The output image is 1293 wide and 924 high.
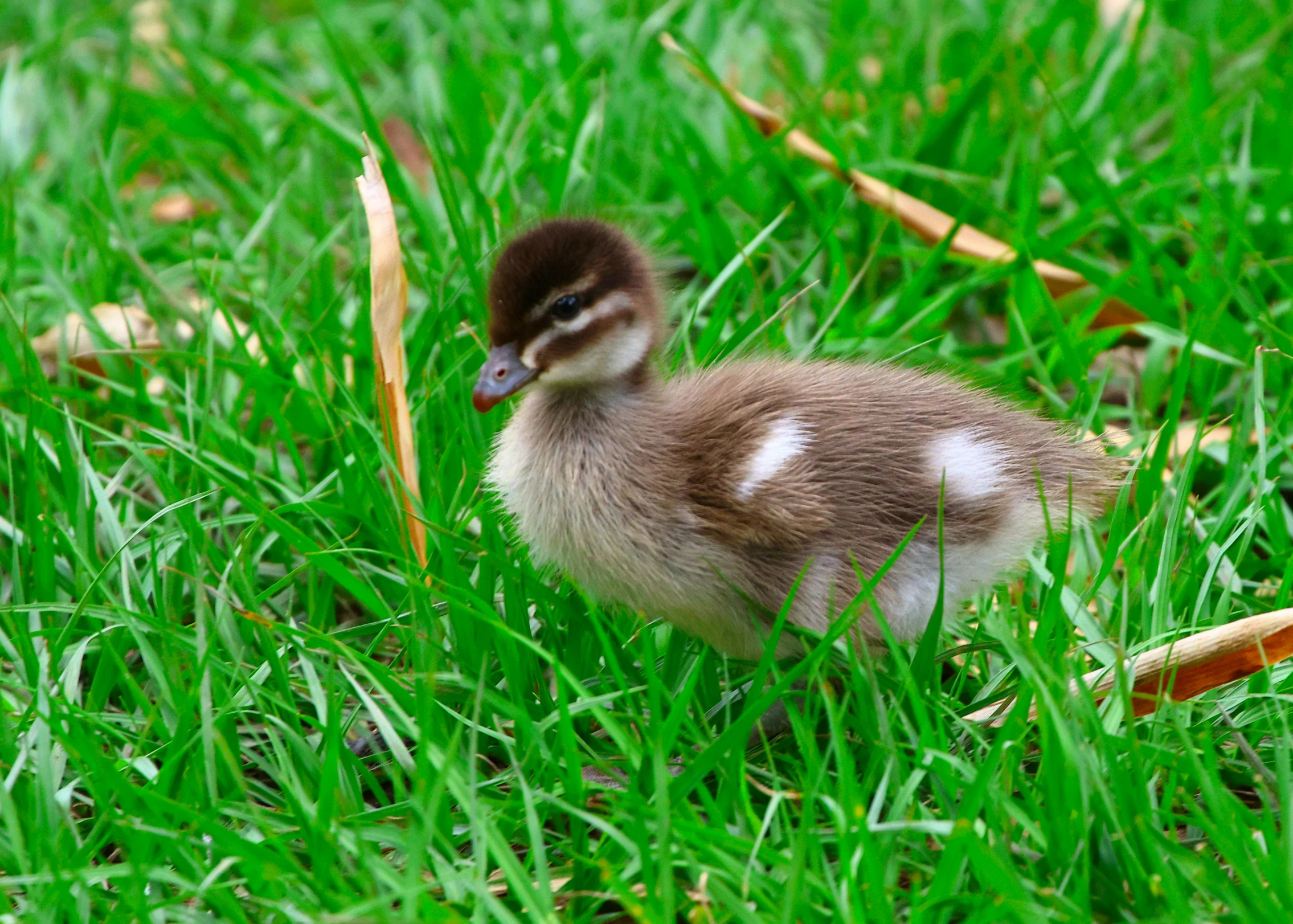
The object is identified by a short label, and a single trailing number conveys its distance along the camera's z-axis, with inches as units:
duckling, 214.2
